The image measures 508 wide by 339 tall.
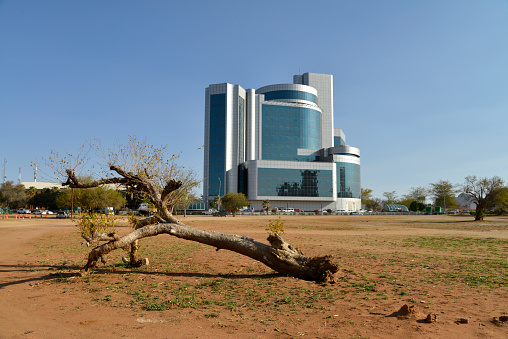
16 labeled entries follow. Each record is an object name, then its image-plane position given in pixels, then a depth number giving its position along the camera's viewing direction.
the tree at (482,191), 54.97
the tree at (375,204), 148.30
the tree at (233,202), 84.38
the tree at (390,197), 158.25
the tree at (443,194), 112.00
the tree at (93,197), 51.59
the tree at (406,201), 144.30
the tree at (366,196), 157.62
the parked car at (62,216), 57.83
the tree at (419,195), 141.73
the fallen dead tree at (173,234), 9.68
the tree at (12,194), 78.94
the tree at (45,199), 91.56
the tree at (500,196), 54.35
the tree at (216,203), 101.27
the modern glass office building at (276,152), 116.81
